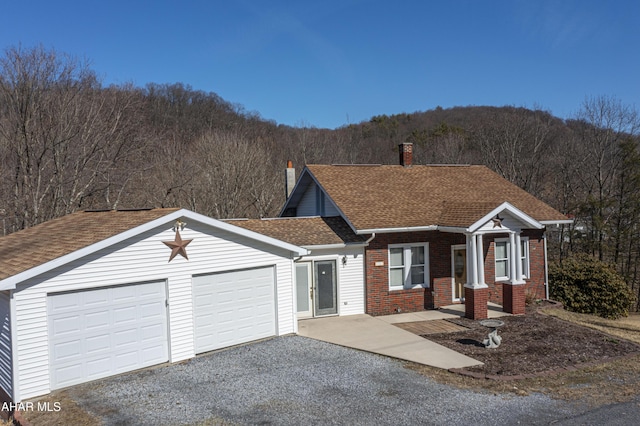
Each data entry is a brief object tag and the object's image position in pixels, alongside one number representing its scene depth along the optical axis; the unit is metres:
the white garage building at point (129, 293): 9.22
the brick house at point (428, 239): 15.65
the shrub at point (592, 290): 18.39
